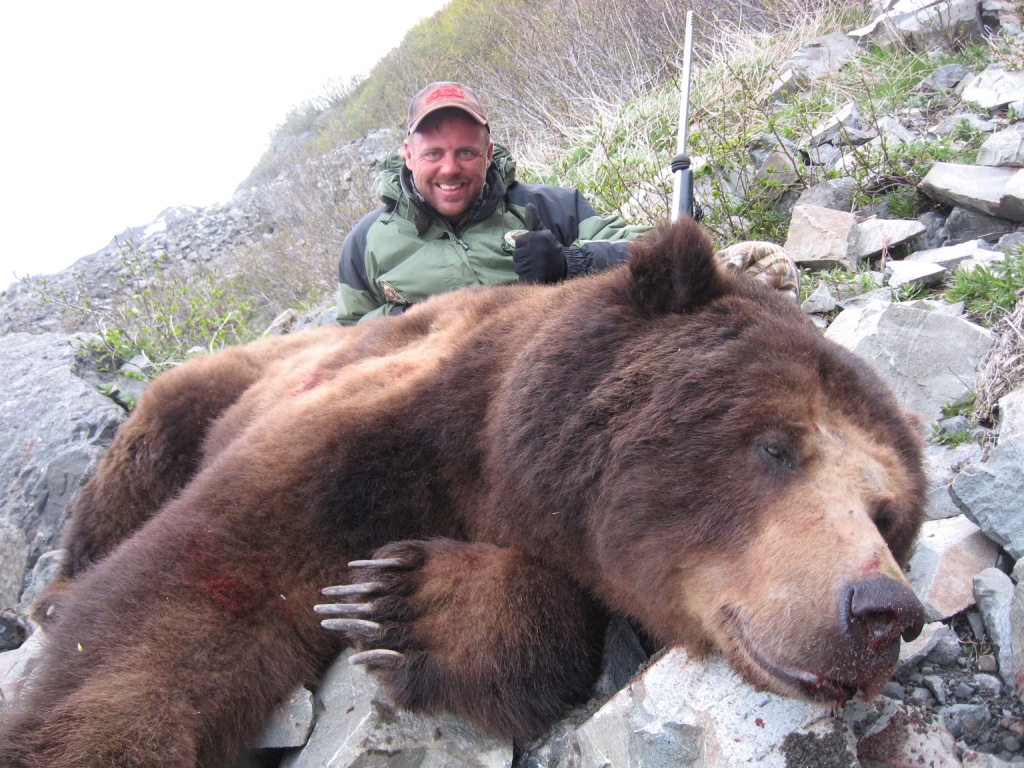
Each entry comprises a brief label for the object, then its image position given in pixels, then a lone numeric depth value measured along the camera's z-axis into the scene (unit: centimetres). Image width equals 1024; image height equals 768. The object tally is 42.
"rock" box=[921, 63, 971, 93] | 548
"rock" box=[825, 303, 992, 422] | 272
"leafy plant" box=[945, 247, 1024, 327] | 295
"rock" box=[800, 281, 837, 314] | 348
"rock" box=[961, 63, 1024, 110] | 473
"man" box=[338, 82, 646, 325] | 357
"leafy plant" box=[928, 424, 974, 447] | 249
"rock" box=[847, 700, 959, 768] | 145
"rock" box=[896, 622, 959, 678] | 171
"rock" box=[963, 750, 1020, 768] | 145
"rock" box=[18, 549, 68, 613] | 332
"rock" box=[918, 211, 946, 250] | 395
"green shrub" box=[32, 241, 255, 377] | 527
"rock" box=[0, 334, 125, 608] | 370
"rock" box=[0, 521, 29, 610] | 334
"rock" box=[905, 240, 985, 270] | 348
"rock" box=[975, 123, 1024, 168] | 397
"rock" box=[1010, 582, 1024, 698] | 155
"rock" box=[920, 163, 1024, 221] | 364
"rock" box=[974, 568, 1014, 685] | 162
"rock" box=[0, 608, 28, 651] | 308
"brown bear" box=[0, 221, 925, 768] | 143
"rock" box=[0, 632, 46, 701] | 245
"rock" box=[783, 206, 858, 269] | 388
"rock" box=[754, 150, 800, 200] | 464
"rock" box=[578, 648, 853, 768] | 146
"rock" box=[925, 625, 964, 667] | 170
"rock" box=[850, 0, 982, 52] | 592
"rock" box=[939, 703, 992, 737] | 154
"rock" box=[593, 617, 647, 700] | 188
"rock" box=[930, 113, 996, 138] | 457
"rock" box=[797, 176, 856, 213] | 448
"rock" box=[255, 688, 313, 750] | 180
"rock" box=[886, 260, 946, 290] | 345
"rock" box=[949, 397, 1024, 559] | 185
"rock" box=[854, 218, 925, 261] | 392
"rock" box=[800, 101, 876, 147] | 491
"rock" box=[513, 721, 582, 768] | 171
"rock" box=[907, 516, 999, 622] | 183
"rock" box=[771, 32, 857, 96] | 630
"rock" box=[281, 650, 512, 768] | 170
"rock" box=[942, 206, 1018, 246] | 374
